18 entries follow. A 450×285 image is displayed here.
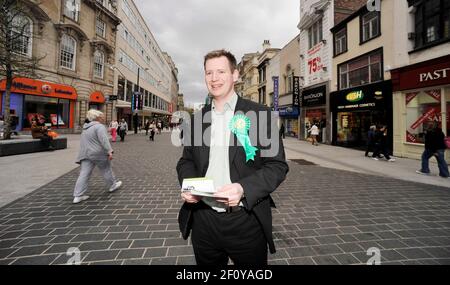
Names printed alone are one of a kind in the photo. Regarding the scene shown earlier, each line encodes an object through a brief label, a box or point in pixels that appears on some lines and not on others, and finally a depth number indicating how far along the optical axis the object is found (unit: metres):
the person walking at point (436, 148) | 7.21
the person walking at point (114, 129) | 18.23
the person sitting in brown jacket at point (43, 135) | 11.53
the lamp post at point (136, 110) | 32.24
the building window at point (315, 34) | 19.20
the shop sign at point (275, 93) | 25.94
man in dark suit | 1.46
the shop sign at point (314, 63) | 18.92
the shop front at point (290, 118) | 23.50
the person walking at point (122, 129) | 18.61
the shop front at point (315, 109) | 18.17
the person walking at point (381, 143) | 10.52
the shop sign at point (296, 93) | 21.67
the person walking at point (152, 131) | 19.92
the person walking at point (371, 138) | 11.62
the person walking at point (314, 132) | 17.05
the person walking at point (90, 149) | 4.59
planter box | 9.61
